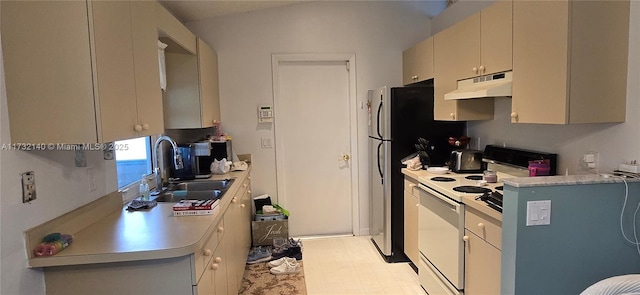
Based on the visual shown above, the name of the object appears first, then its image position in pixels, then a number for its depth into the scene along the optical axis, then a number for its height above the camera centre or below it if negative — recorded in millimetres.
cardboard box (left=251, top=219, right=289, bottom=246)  3818 -1061
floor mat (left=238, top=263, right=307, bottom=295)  2965 -1285
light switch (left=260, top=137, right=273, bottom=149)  4047 -188
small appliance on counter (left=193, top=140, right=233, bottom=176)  3186 -235
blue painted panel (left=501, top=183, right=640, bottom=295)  1739 -566
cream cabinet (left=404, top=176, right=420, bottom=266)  3102 -822
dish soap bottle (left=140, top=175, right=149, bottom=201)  2449 -405
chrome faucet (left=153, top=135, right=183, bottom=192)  2408 -240
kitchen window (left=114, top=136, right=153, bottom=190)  2436 -233
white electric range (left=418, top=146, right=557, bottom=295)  2354 -618
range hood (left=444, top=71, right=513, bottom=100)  2324 +222
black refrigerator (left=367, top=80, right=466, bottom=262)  3287 -152
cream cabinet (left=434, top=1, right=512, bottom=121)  2377 +464
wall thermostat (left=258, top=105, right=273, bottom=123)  4000 +138
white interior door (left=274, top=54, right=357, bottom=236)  4090 -226
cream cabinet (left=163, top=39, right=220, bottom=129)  3130 +287
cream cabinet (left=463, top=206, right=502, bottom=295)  1977 -737
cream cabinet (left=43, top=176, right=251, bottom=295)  1511 -600
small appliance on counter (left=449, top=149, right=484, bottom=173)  3072 -331
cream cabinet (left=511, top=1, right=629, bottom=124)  1874 +288
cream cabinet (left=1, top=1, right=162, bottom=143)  1364 +221
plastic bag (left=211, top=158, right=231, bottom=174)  3303 -352
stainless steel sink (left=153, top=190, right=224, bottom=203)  2673 -487
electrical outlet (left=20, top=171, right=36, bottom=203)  1428 -211
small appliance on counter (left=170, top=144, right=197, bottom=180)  3129 -304
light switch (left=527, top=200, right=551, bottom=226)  1724 -427
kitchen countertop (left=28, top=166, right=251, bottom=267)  1466 -466
